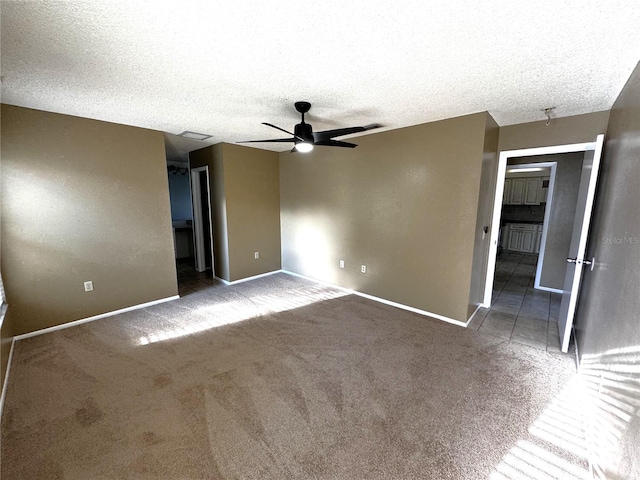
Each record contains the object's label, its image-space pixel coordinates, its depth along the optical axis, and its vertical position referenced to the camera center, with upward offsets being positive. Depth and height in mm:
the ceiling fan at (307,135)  2418 +625
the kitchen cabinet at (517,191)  6477 +290
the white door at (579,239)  2248 -329
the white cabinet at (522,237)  6359 -846
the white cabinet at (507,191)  6656 +296
